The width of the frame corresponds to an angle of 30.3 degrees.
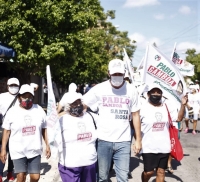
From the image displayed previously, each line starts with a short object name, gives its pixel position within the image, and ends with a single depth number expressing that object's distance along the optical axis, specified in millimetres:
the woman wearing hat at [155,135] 5074
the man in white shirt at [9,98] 5980
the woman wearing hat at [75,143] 4098
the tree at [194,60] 58181
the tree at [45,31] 14086
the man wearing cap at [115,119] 4375
